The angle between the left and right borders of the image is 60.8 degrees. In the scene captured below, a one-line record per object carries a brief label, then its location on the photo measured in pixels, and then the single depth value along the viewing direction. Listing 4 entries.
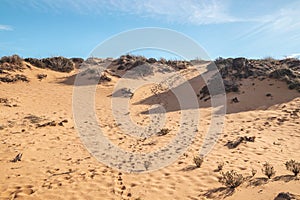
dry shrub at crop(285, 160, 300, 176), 6.78
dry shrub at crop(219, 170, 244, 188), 6.27
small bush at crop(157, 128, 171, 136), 11.59
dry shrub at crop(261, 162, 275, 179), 6.73
